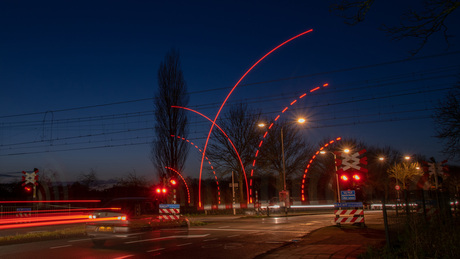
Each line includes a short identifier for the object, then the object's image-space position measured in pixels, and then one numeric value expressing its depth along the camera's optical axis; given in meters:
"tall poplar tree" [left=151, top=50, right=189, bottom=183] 40.47
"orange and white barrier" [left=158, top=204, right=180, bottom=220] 19.36
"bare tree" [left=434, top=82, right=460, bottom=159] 16.98
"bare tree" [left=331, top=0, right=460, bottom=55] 6.43
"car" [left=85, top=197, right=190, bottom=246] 15.23
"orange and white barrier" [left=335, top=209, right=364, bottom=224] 17.59
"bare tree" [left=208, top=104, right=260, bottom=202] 46.53
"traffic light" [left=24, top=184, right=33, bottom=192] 27.17
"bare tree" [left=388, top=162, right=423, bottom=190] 45.50
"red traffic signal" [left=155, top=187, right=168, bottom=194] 28.14
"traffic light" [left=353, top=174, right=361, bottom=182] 19.16
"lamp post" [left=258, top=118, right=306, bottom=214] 25.02
